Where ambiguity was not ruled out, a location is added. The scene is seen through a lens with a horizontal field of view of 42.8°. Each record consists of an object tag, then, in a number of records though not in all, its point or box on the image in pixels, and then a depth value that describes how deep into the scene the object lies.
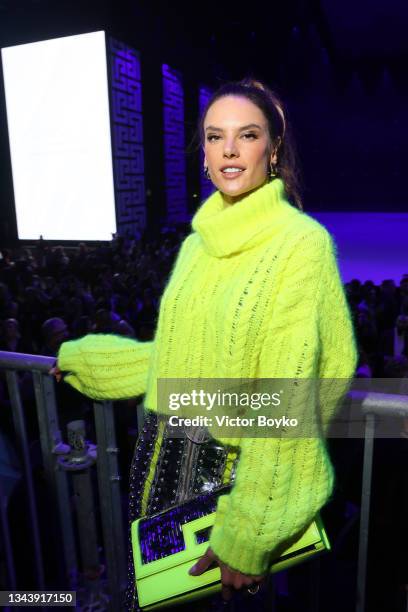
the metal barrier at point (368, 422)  1.26
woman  1.02
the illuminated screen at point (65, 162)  11.02
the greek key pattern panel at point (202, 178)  16.05
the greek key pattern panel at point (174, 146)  13.91
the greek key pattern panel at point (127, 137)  11.35
